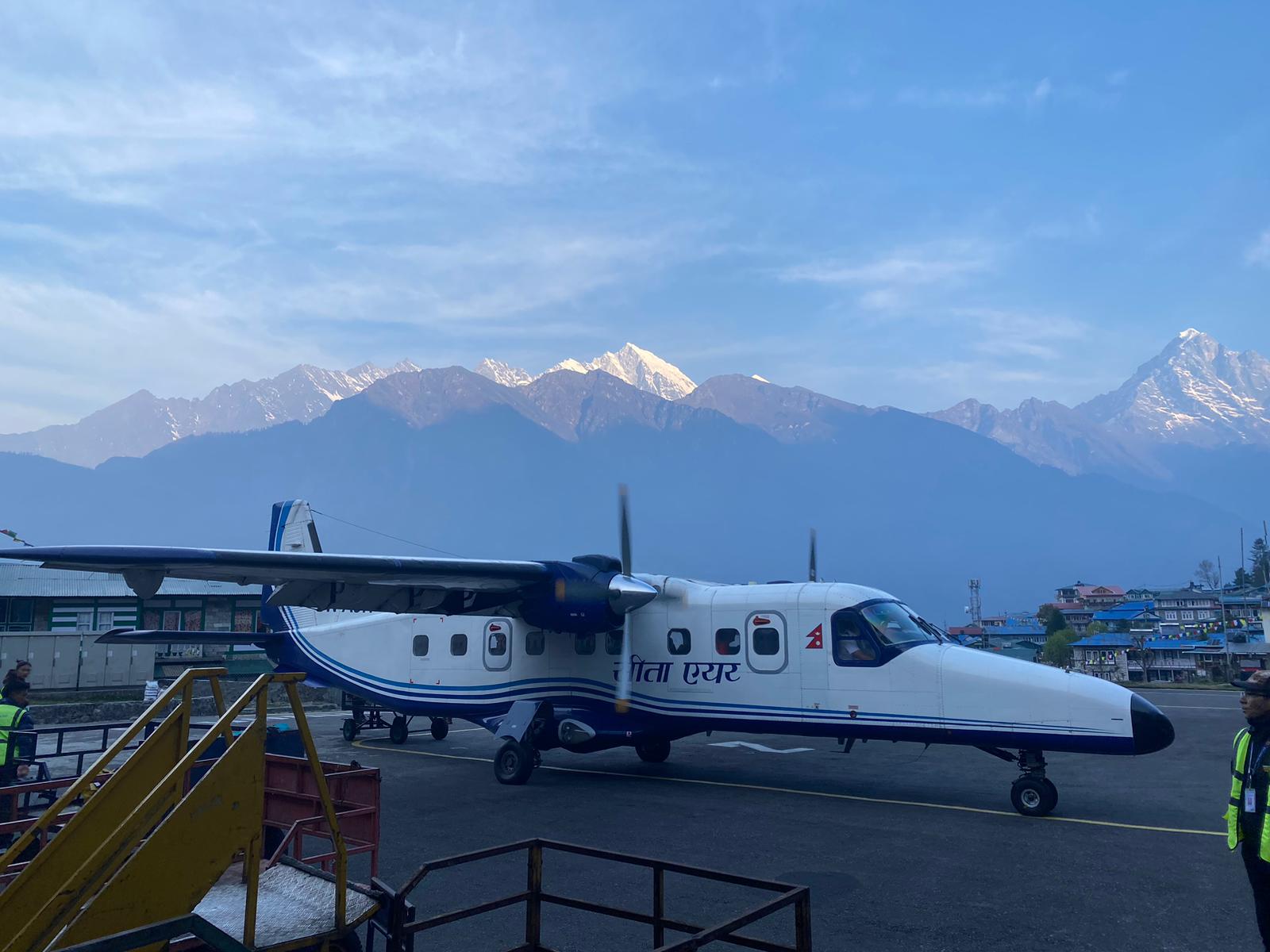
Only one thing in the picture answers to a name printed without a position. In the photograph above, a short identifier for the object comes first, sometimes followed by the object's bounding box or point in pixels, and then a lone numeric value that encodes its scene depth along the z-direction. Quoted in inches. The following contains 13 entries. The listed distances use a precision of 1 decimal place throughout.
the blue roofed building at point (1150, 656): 2225.6
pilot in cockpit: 498.0
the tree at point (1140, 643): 1841.3
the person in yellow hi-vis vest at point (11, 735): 343.6
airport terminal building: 1075.9
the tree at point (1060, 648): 2984.7
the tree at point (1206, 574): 6354.3
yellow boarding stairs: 145.8
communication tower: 3686.5
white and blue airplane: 438.0
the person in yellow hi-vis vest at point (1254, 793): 218.1
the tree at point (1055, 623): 4424.2
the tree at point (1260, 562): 4677.7
